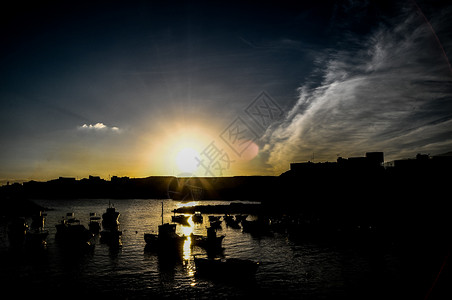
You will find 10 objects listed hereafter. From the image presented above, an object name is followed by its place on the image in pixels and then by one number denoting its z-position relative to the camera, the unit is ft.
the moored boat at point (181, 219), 364.09
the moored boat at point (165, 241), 167.92
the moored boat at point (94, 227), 254.06
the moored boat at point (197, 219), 365.69
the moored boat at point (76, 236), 190.70
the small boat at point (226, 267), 117.39
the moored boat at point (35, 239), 179.38
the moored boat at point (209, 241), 178.70
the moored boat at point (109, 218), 340.31
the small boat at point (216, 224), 281.58
